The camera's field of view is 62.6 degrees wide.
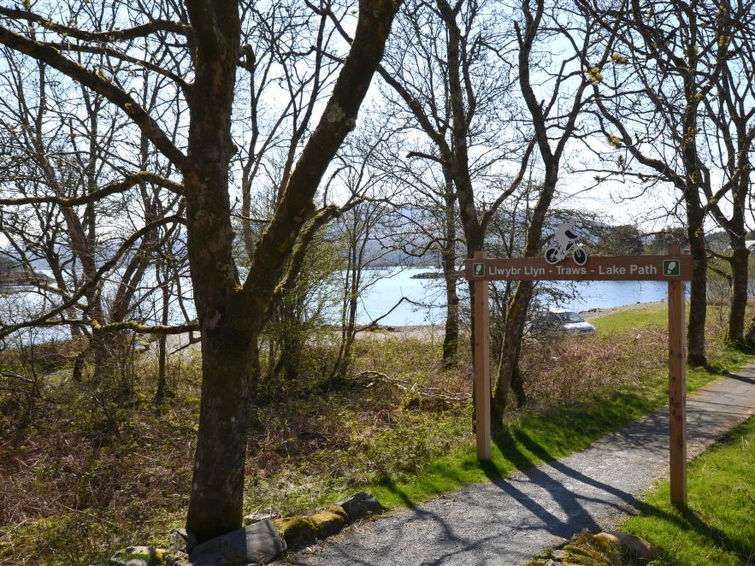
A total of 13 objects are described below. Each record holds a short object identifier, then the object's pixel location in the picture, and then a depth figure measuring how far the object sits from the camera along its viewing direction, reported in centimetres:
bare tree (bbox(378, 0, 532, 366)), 1011
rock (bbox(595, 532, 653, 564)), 518
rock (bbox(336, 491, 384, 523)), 632
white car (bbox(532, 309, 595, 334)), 1223
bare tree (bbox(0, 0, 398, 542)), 510
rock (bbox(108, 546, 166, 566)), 504
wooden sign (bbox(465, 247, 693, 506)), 613
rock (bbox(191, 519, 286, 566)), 516
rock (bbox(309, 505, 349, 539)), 587
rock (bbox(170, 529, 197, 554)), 533
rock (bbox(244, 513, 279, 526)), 598
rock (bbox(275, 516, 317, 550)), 565
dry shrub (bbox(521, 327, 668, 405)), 1269
